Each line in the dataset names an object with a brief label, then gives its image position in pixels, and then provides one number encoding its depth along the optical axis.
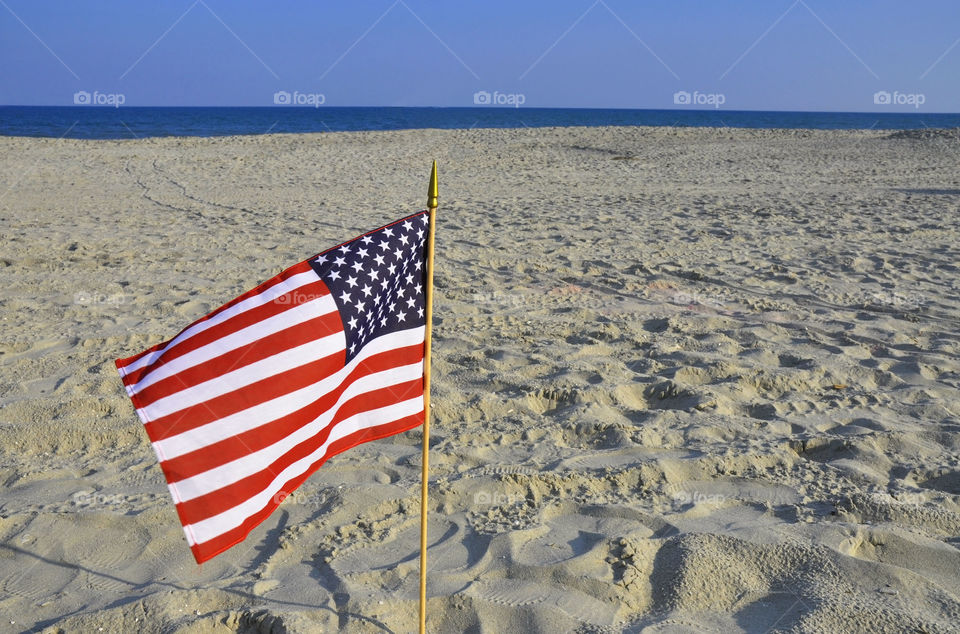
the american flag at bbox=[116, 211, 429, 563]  2.33
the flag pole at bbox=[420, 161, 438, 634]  2.40
